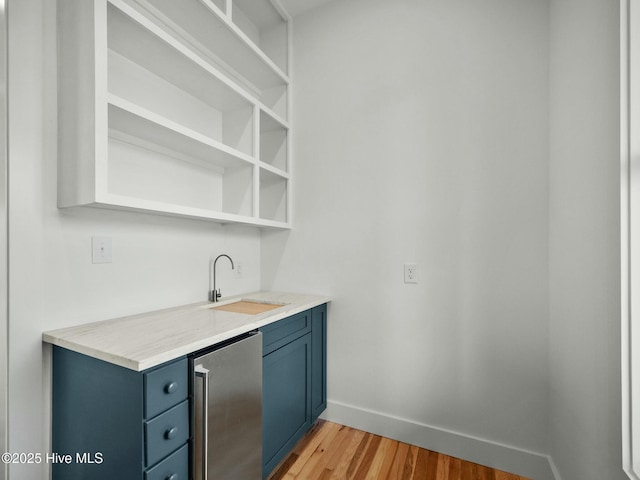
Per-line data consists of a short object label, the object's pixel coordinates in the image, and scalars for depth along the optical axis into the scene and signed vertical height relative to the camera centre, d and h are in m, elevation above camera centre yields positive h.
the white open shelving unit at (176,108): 1.15 +0.70
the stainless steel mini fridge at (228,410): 1.07 -0.66
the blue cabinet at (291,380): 1.51 -0.81
